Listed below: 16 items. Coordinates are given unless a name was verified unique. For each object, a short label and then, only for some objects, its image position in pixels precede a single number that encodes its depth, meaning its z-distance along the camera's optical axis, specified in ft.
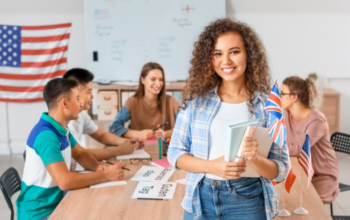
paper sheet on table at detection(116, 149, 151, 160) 8.11
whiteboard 15.76
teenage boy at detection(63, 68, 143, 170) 8.21
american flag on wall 16.40
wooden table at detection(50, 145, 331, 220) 5.43
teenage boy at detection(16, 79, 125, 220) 6.18
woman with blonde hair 10.41
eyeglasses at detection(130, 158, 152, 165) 7.86
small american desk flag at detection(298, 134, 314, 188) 5.75
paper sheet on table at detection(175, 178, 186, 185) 6.60
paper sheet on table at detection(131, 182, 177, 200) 6.03
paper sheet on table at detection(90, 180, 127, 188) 6.45
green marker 8.11
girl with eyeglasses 8.22
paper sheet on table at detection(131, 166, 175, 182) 6.82
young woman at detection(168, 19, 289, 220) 4.24
